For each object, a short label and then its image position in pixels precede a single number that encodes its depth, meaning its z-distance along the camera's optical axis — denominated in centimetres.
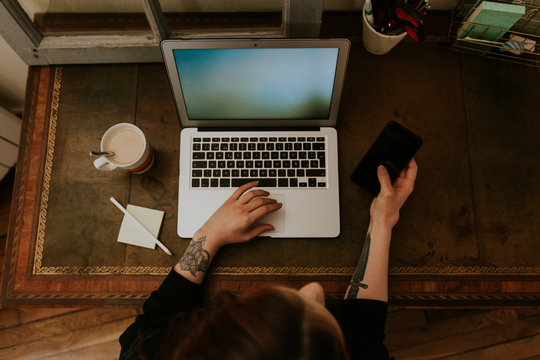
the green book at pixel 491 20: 86
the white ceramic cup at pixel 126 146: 87
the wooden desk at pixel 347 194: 88
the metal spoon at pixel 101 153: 84
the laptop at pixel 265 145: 82
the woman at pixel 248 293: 77
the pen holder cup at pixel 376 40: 92
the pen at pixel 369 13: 89
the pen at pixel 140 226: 89
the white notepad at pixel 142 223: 89
